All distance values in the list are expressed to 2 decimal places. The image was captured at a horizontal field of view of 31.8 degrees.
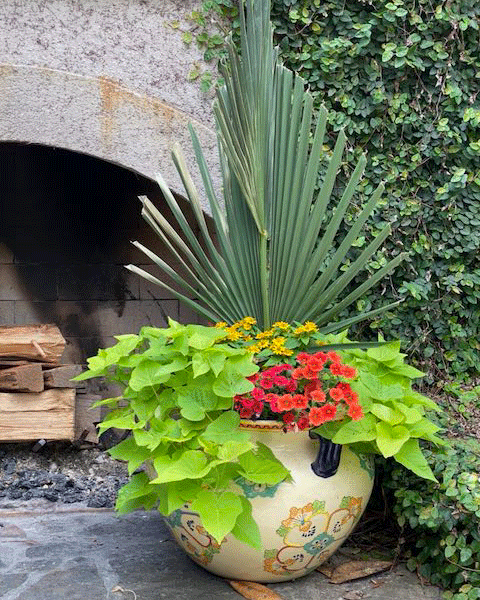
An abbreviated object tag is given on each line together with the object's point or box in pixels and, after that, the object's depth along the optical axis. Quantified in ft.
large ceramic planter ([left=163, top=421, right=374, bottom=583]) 8.09
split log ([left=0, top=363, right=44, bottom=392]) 12.19
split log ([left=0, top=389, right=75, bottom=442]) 12.28
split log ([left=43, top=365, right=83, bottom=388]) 12.37
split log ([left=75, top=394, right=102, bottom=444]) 12.97
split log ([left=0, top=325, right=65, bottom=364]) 12.24
